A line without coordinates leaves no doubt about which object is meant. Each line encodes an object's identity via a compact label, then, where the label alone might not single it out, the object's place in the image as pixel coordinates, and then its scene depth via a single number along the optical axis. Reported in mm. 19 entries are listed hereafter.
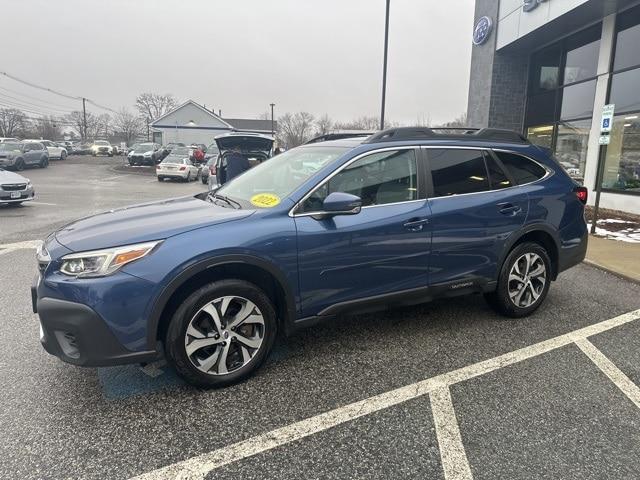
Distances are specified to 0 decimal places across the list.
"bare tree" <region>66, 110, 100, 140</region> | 83875
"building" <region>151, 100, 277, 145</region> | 55094
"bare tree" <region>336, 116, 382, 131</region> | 55491
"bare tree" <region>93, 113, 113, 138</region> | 87300
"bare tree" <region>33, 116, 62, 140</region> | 73562
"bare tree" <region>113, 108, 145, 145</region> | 85688
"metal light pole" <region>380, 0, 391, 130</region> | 14852
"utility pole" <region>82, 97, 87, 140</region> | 77612
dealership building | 10930
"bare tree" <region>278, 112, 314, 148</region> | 74306
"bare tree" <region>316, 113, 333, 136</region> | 69000
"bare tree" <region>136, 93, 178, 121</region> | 84250
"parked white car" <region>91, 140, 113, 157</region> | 45250
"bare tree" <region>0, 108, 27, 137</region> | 66125
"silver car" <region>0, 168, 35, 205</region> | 11281
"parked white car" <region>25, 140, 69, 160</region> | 33947
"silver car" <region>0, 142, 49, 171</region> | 23562
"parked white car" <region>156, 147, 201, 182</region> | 22078
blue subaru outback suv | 2648
